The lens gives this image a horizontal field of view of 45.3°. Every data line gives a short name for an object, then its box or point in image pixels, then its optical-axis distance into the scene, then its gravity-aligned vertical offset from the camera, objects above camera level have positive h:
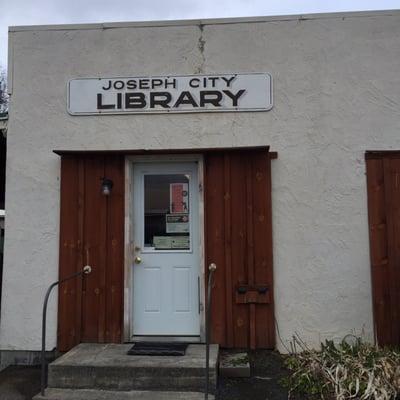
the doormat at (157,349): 5.15 -1.22
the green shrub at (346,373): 4.37 -1.32
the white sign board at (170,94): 5.84 +1.78
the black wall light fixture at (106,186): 5.72 +0.64
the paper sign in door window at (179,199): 5.94 +0.49
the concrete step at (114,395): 4.48 -1.47
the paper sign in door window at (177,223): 5.91 +0.19
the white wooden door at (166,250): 5.80 -0.14
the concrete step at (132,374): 4.66 -1.32
